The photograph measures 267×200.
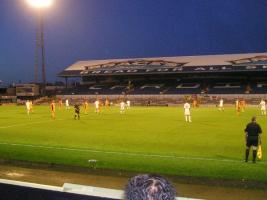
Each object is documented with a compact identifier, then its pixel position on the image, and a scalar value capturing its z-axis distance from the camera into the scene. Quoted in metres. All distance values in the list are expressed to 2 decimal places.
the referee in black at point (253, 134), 15.00
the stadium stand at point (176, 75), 71.19
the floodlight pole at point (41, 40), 71.45
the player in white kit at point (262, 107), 39.78
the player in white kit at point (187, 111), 32.08
